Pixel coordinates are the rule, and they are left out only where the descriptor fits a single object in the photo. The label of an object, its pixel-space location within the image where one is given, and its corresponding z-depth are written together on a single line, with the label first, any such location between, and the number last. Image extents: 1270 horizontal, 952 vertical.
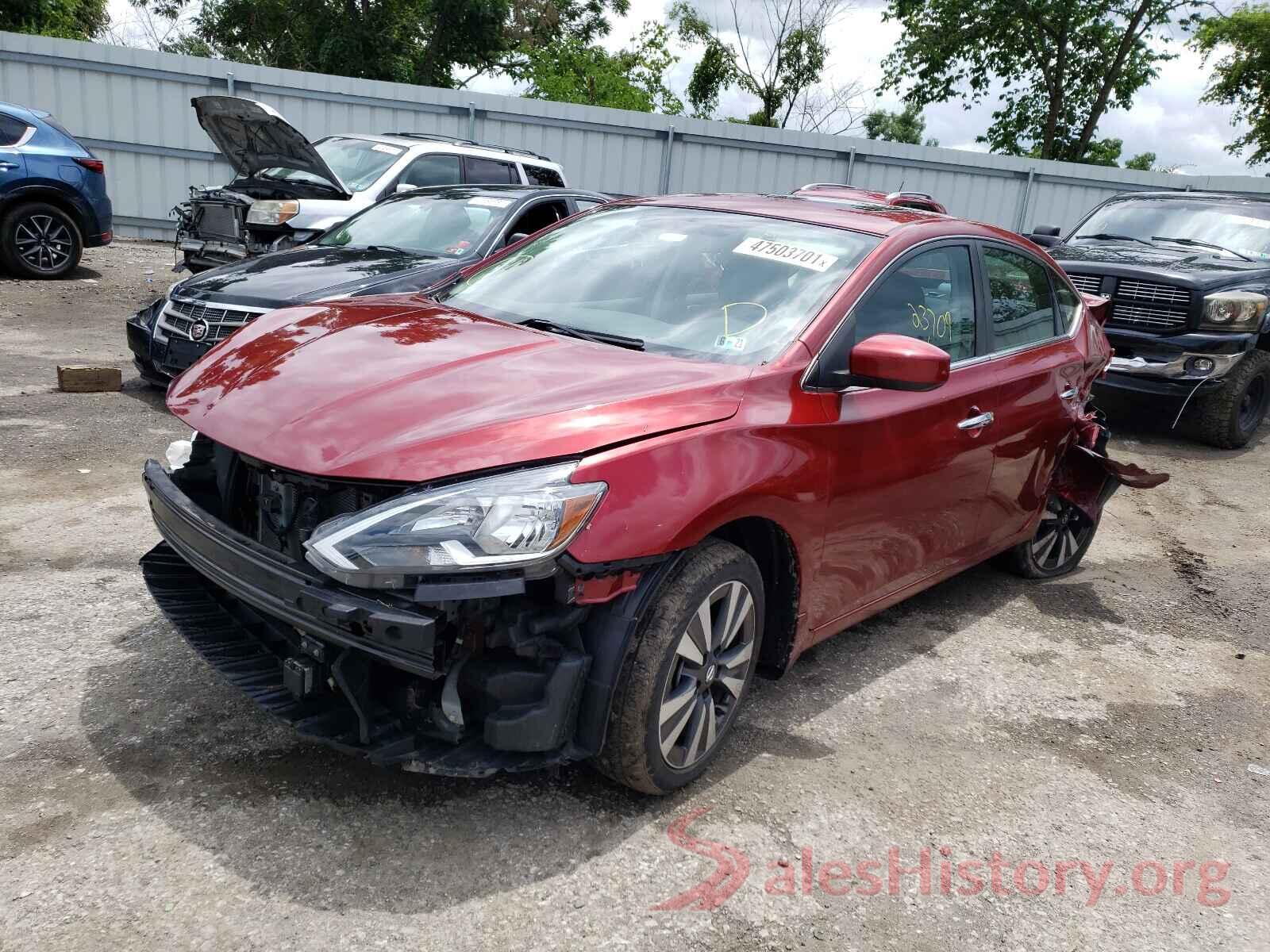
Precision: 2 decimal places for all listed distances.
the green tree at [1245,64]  28.86
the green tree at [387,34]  24.48
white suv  8.16
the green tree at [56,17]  20.53
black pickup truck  7.73
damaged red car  2.39
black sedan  6.03
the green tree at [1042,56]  26.45
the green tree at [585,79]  28.78
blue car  10.02
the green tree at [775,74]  28.73
